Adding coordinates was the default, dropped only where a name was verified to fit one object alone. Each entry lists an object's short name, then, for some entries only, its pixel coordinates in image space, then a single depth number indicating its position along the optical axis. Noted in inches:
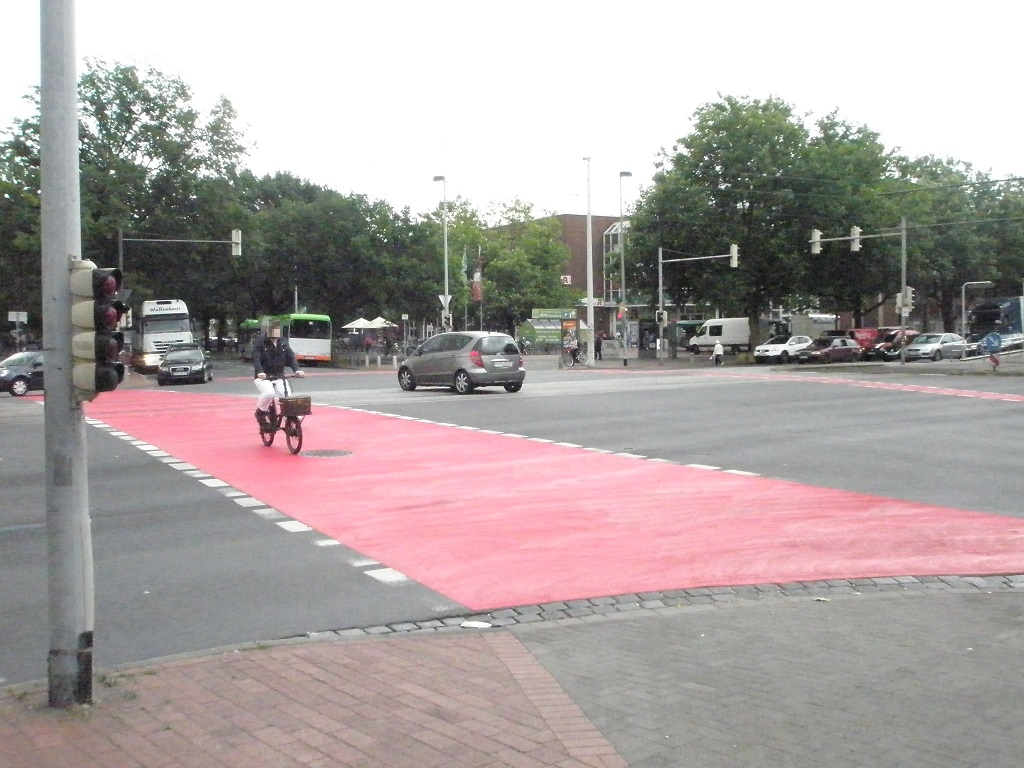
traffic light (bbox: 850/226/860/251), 1683.1
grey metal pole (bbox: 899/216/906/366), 2065.0
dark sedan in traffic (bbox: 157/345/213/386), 1562.5
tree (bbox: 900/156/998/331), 2684.5
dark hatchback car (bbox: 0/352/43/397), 1337.0
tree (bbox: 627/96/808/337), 2370.8
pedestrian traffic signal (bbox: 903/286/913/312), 2096.5
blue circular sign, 1813.7
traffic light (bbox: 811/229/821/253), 1723.7
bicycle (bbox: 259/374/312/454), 591.5
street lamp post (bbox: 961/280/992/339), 2711.4
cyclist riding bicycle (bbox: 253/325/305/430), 615.2
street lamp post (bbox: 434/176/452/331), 2179.8
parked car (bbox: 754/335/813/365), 2364.7
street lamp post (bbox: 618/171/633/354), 2503.7
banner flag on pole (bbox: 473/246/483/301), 2588.8
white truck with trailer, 1900.8
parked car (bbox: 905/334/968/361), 2272.4
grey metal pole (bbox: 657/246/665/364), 2391.5
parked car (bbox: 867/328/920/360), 2474.2
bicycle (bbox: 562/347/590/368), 2248.3
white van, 3009.4
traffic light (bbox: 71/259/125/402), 196.1
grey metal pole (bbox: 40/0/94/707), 197.0
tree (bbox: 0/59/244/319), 1927.9
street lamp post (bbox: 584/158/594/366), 2175.2
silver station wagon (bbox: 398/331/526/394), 1139.9
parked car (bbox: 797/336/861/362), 2324.1
